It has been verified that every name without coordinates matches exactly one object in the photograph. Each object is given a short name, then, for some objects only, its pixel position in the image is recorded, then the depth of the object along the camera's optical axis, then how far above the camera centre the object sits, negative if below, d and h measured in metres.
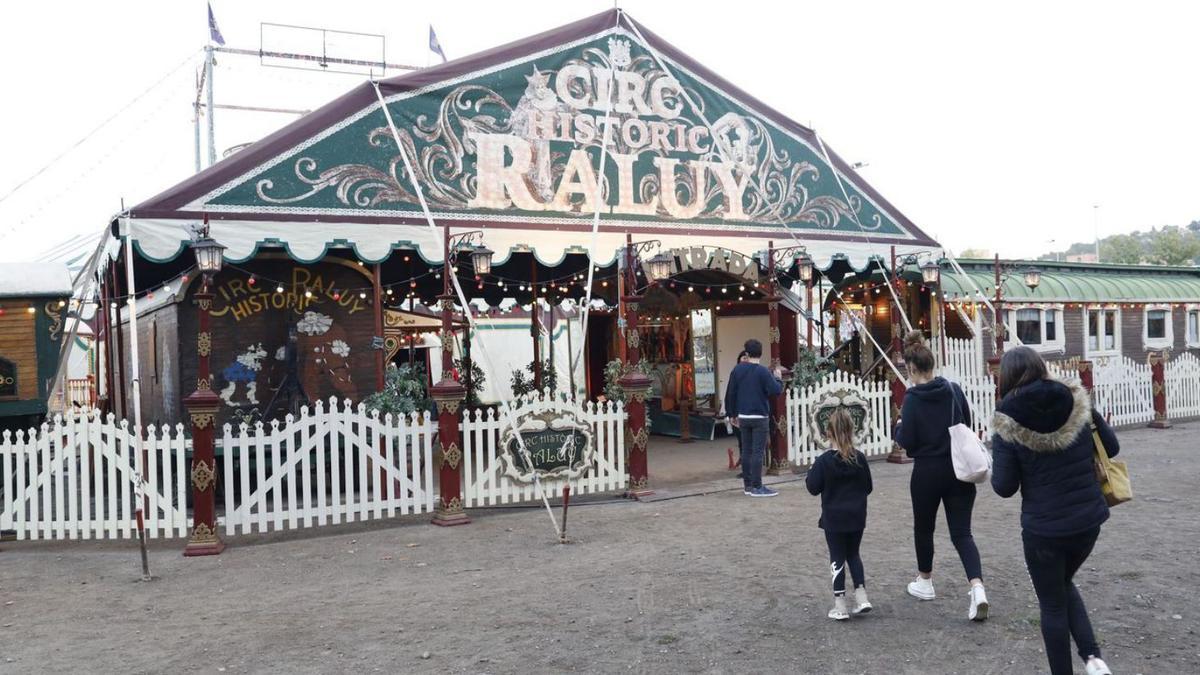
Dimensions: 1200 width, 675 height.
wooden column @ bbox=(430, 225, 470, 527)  8.79 -1.05
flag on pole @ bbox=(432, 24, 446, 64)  15.50 +5.39
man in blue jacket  9.77 -0.81
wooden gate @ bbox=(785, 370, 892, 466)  11.57 -1.15
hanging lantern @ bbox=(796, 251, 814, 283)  11.65 +0.92
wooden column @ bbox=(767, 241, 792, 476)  11.23 -0.99
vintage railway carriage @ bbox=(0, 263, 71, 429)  10.99 +0.32
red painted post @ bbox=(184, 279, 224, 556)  7.86 -1.07
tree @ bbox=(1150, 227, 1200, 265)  63.25 +5.33
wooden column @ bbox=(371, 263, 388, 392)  10.30 +0.42
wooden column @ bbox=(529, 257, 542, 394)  15.24 +0.00
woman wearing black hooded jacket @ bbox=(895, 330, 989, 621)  5.24 -0.87
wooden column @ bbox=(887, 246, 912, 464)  12.26 -0.85
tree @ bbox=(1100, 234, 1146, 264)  78.62 +7.26
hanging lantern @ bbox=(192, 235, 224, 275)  7.96 +0.93
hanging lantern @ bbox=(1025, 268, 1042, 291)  16.35 +0.92
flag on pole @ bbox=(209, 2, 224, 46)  16.78 +6.33
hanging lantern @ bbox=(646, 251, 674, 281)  10.36 +0.89
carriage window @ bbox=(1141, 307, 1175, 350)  22.98 -0.19
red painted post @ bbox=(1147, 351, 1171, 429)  15.84 -1.18
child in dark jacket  5.30 -1.03
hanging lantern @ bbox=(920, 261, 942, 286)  12.85 +0.86
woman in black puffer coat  3.92 -0.73
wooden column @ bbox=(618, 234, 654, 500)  9.88 -0.82
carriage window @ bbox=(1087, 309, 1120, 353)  21.66 -0.20
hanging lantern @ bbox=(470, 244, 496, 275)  9.88 +1.00
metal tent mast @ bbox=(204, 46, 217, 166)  20.79 +6.59
